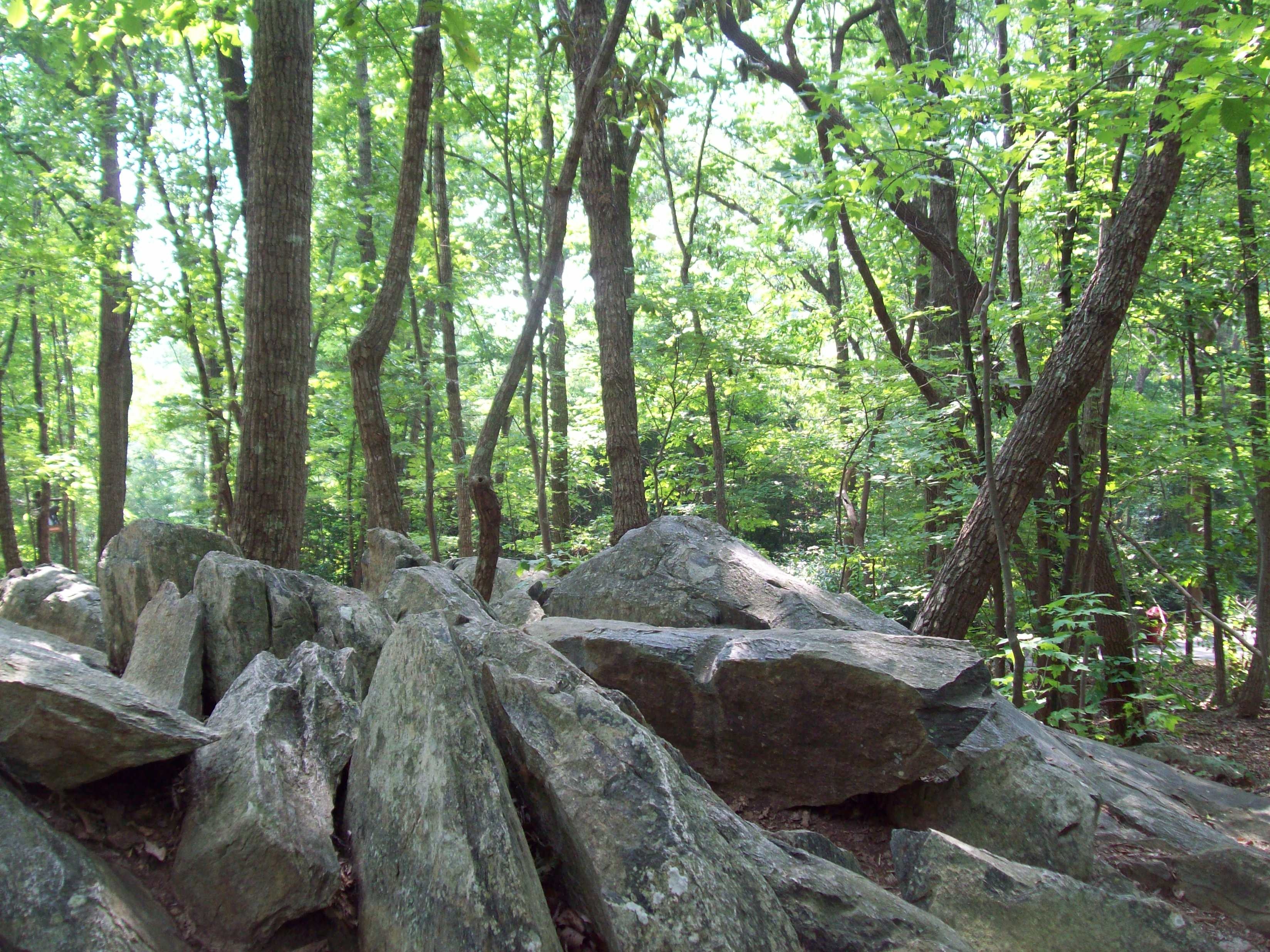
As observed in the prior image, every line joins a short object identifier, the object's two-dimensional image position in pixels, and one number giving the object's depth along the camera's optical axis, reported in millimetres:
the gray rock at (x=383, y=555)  5320
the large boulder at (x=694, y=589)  4984
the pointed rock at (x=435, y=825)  1828
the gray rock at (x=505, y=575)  7293
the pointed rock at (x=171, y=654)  3121
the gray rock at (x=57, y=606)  5484
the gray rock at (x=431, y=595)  4074
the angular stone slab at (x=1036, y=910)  2604
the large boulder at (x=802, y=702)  3537
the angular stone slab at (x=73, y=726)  1914
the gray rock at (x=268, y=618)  3371
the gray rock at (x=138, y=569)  4016
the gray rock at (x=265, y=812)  1903
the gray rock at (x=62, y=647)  3664
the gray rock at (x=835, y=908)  2213
